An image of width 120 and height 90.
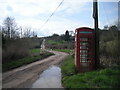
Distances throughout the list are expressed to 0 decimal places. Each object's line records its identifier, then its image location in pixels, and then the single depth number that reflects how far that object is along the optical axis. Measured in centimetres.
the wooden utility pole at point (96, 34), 653
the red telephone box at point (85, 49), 670
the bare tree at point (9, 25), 1869
